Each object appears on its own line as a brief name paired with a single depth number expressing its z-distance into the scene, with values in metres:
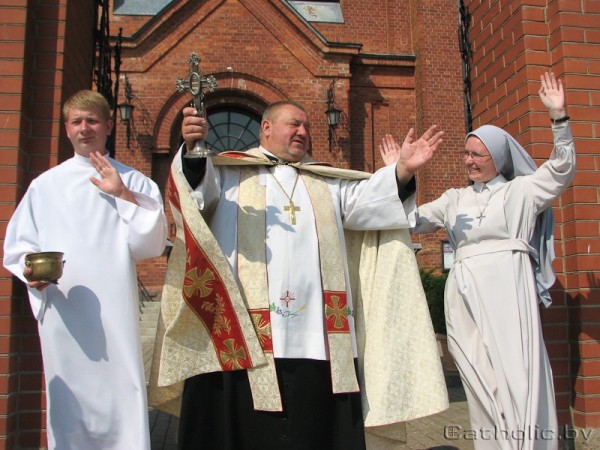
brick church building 3.74
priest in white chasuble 3.11
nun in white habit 3.39
